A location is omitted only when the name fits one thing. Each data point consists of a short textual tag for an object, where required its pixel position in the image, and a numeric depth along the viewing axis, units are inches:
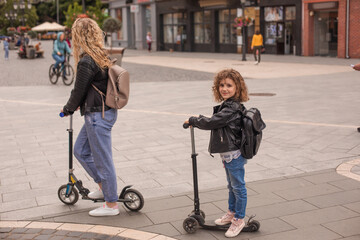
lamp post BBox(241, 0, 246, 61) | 1099.3
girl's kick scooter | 172.1
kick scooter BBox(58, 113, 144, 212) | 195.0
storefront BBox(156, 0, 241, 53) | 1445.6
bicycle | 675.4
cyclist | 675.4
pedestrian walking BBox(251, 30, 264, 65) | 1011.3
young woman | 182.2
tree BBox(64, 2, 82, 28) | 1651.7
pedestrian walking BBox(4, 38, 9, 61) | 1290.6
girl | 163.9
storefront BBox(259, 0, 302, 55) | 1213.1
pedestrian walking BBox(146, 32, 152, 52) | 1678.0
